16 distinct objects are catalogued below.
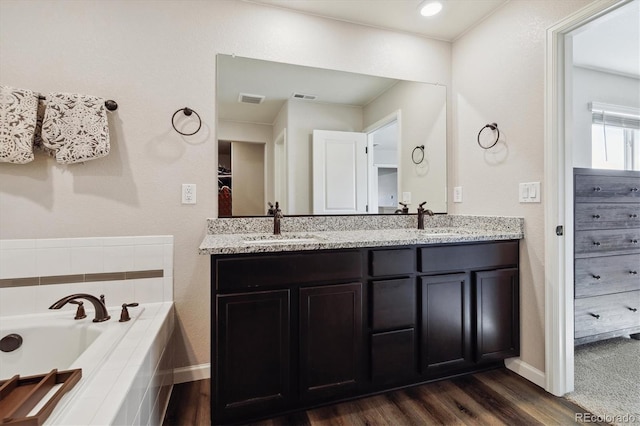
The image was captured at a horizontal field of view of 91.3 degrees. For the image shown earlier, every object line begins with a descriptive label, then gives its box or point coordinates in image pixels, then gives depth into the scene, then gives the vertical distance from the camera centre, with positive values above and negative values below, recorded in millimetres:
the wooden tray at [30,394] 834 -552
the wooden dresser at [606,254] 2229 -318
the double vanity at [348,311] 1469 -528
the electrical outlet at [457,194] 2486 +139
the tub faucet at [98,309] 1510 -481
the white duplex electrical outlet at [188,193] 1933 +125
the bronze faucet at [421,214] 2385 -22
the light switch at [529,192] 1863 +114
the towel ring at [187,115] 1906 +592
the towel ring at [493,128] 2148 +573
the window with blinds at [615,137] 3035 +746
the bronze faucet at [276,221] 2068 -56
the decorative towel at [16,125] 1575 +451
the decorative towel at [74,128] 1659 +463
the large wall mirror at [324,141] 2074 +523
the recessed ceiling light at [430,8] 2052 +1365
